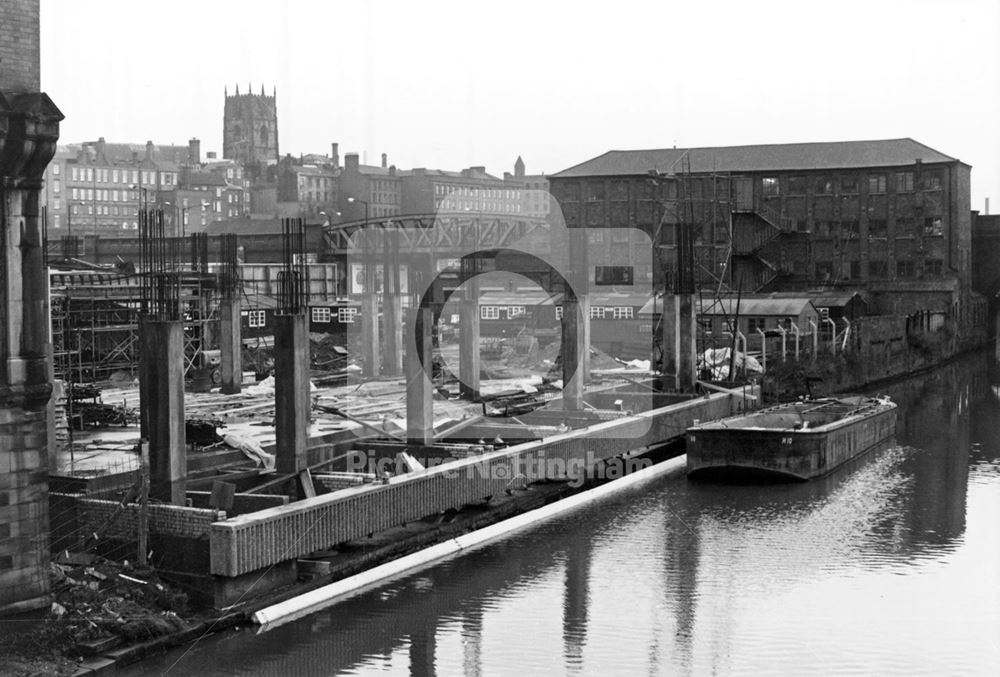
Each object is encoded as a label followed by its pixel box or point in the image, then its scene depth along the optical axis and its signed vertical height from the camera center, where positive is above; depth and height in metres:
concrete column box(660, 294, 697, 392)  40.31 -1.88
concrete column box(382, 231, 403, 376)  52.22 -1.80
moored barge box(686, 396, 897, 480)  30.50 -4.21
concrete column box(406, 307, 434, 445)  26.41 -2.50
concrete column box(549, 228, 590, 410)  35.25 -1.00
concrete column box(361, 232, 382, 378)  52.06 -1.50
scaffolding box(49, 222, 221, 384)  40.41 -0.89
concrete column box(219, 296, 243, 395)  45.12 -2.07
